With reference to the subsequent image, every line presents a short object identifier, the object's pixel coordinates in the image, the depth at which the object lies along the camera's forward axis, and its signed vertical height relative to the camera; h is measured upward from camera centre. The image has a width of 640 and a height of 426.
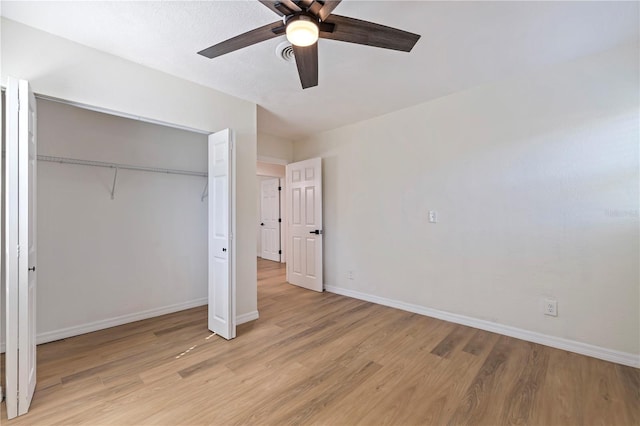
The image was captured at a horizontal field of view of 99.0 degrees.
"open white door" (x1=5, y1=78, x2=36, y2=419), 1.69 -0.17
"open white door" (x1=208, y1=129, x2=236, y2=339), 2.75 -0.21
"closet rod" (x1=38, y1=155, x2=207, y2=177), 2.77 +0.59
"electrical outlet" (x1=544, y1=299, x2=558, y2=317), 2.58 -0.89
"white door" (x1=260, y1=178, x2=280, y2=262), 7.33 -0.08
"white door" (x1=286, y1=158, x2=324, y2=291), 4.46 -0.15
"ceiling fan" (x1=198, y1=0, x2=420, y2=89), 1.38 +1.02
